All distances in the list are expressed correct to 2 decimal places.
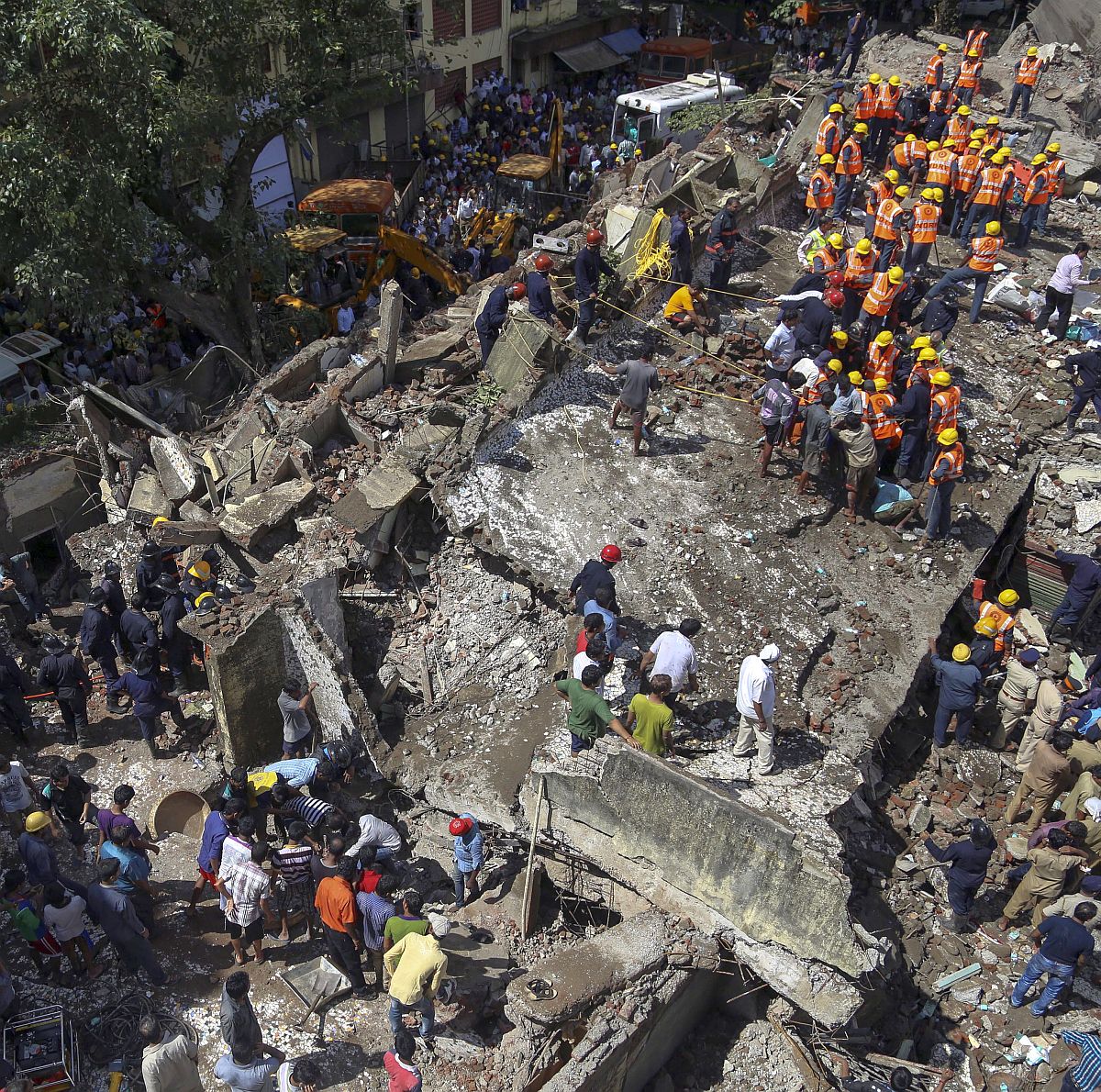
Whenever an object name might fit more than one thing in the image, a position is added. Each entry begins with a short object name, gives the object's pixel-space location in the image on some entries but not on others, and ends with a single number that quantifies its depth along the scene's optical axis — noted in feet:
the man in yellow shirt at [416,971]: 23.95
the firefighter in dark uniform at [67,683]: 33.53
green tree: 43.21
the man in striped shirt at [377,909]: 25.44
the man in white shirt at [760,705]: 27.78
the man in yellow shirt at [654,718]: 27.55
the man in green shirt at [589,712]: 27.76
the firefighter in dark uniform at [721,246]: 46.34
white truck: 79.05
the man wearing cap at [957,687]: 32.50
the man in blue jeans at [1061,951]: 26.27
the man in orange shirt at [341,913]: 25.71
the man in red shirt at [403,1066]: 24.03
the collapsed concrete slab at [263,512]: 37.35
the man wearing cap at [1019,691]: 33.14
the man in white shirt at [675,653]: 28.96
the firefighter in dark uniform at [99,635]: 34.37
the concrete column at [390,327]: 40.27
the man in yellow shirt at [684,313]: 43.68
